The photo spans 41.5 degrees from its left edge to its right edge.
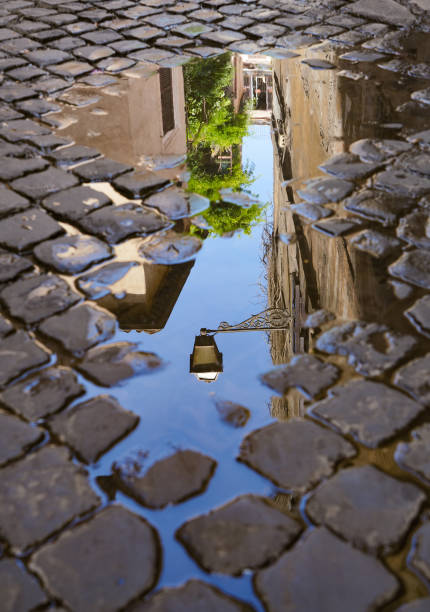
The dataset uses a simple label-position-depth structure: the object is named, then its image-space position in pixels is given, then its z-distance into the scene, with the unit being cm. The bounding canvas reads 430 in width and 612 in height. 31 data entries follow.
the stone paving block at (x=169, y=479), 154
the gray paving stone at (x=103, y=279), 239
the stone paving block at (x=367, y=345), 195
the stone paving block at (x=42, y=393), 182
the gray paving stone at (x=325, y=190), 303
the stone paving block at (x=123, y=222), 281
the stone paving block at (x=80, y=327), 212
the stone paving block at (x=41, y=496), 145
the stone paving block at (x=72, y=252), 255
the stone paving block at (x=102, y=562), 129
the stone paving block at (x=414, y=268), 233
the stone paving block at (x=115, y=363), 197
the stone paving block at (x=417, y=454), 157
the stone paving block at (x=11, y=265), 247
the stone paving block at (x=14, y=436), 166
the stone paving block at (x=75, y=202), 297
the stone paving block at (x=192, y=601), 127
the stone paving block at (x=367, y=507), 140
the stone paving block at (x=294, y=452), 158
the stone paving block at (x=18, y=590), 127
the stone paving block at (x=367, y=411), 170
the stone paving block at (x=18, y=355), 197
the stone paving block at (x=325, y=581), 126
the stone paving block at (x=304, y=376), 190
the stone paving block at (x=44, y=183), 316
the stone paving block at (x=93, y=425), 169
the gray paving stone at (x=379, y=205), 279
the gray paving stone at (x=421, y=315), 209
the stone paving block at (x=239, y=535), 137
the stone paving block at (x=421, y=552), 132
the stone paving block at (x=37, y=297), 226
